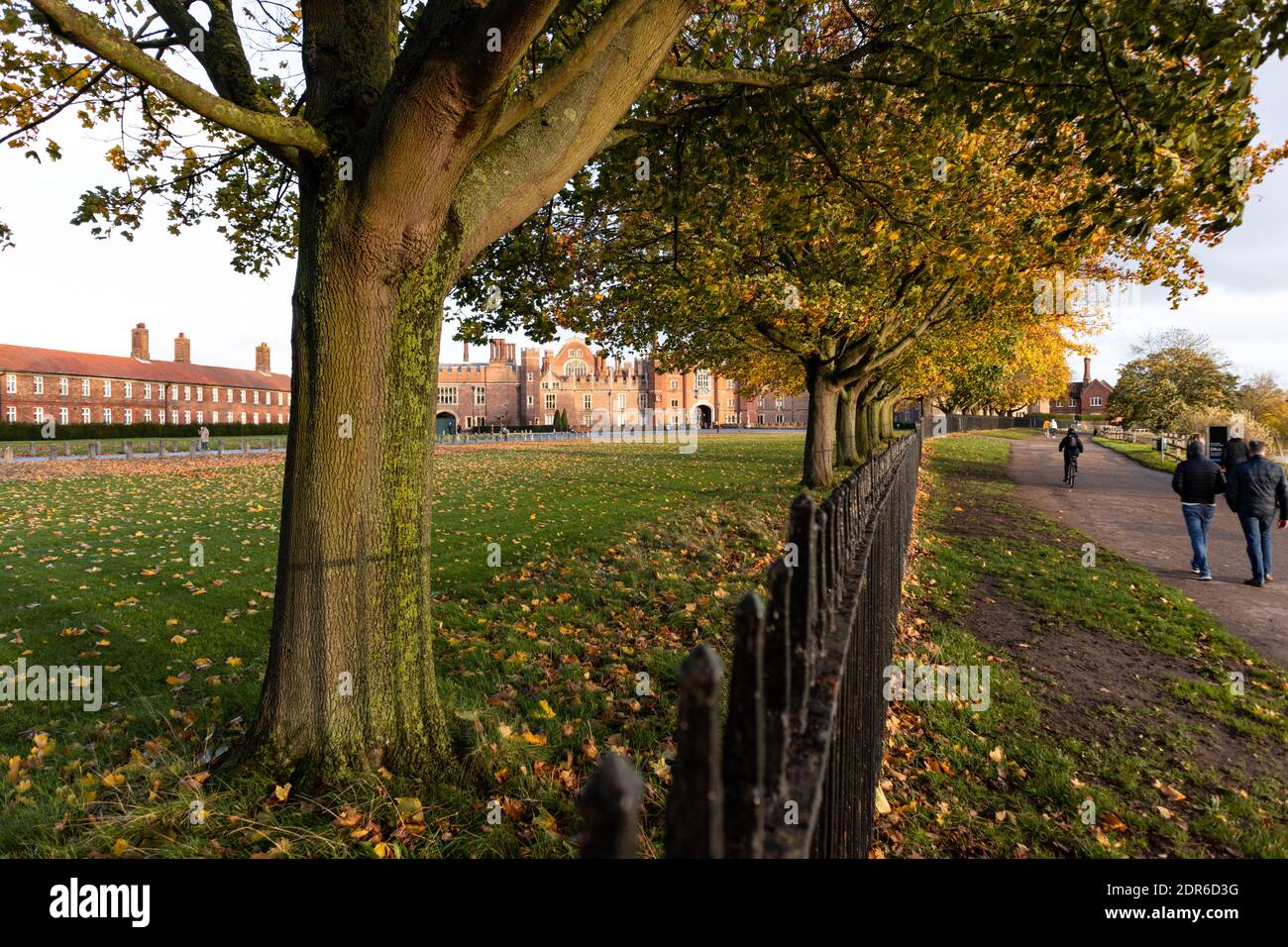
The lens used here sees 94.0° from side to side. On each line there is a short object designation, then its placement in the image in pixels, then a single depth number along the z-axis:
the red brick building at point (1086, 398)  103.62
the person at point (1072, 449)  18.69
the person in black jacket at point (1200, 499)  9.17
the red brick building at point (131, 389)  57.81
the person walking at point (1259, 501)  8.58
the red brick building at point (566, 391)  86.44
